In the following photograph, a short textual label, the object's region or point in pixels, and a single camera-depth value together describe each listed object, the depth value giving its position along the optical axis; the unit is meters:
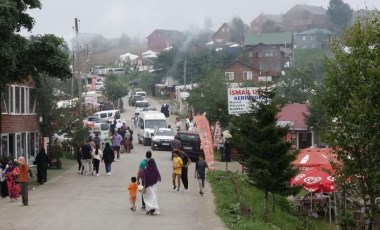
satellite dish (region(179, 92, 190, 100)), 83.43
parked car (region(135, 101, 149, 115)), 82.32
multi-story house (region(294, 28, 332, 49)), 124.38
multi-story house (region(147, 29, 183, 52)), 163.12
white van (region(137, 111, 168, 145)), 51.62
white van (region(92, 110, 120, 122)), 69.62
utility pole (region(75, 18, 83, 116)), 45.02
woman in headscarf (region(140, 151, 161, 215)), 20.44
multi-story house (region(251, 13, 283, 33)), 142.10
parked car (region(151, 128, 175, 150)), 46.75
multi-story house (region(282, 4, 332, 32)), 141.75
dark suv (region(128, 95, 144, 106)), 93.79
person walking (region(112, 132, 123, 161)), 40.44
